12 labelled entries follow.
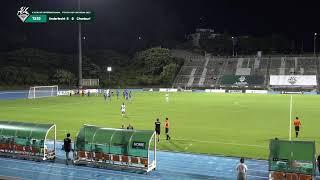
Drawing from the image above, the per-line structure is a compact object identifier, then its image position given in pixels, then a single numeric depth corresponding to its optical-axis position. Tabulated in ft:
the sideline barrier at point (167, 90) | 317.48
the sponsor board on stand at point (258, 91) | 287.03
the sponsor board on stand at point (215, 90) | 300.36
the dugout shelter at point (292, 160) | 52.16
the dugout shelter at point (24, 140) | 66.90
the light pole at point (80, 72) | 233.17
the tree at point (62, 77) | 297.74
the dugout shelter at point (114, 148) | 60.39
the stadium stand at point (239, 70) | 326.65
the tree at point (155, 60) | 370.73
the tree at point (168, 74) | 354.13
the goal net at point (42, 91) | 230.60
